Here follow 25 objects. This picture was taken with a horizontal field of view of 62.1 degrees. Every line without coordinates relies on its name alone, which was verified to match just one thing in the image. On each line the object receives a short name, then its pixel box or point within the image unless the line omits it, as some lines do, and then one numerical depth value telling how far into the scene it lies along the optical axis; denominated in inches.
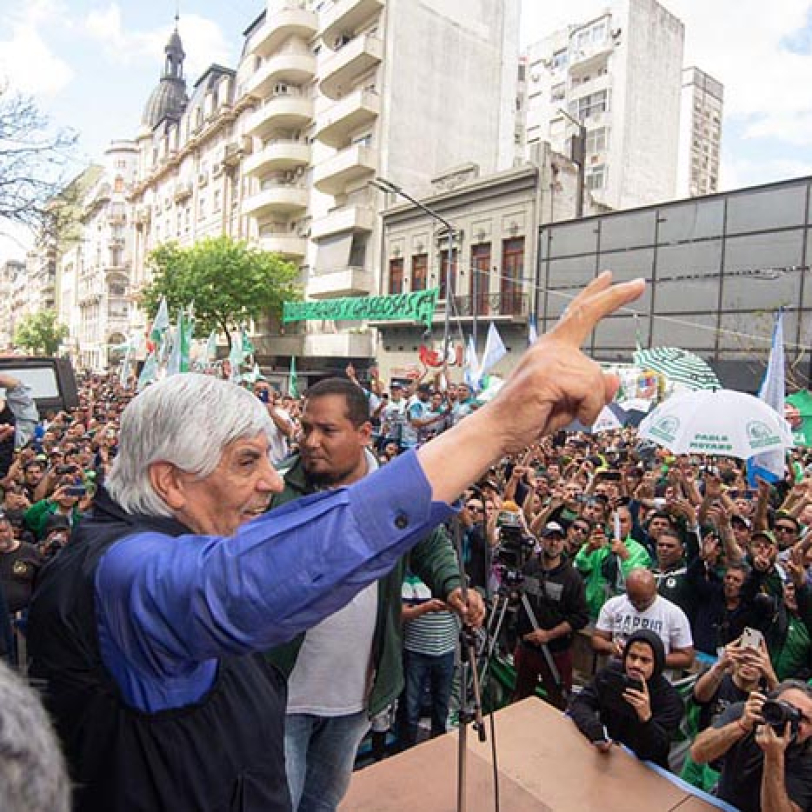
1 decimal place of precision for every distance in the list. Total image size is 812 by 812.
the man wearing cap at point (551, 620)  199.3
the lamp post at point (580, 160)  965.8
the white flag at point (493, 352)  569.0
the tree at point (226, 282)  1314.0
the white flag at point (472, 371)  594.2
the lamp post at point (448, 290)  580.6
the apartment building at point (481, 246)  955.3
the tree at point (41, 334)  3026.6
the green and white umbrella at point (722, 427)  250.8
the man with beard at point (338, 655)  93.1
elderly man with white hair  36.2
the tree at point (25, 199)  319.9
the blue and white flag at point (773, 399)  260.1
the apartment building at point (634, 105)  1400.1
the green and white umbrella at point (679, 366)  445.7
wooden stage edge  103.2
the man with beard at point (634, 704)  129.5
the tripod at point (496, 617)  122.4
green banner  844.6
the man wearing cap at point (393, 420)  485.7
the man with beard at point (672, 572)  209.5
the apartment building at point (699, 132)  1930.4
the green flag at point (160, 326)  581.0
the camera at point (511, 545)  124.8
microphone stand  84.5
